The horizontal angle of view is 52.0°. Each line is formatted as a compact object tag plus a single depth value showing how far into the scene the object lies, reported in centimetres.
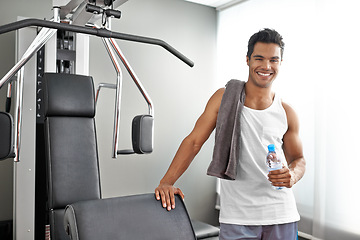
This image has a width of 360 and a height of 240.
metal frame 205
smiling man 140
